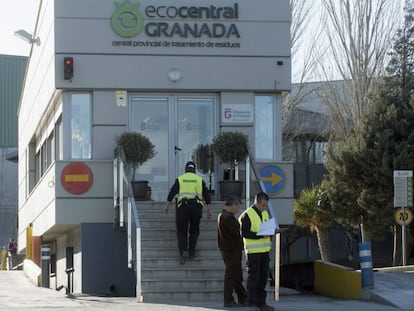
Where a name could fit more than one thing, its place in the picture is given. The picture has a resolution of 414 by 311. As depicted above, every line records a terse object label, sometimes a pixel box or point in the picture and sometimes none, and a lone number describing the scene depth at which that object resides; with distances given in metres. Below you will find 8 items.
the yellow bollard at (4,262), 37.94
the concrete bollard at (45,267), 20.38
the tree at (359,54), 34.94
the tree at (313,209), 28.88
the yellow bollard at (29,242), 26.43
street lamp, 26.54
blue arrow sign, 20.62
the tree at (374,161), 26.52
